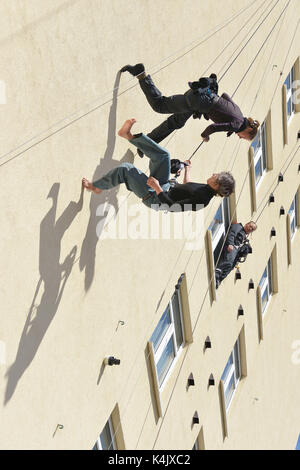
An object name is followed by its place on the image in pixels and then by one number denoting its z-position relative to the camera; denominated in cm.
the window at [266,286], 1564
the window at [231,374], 1361
